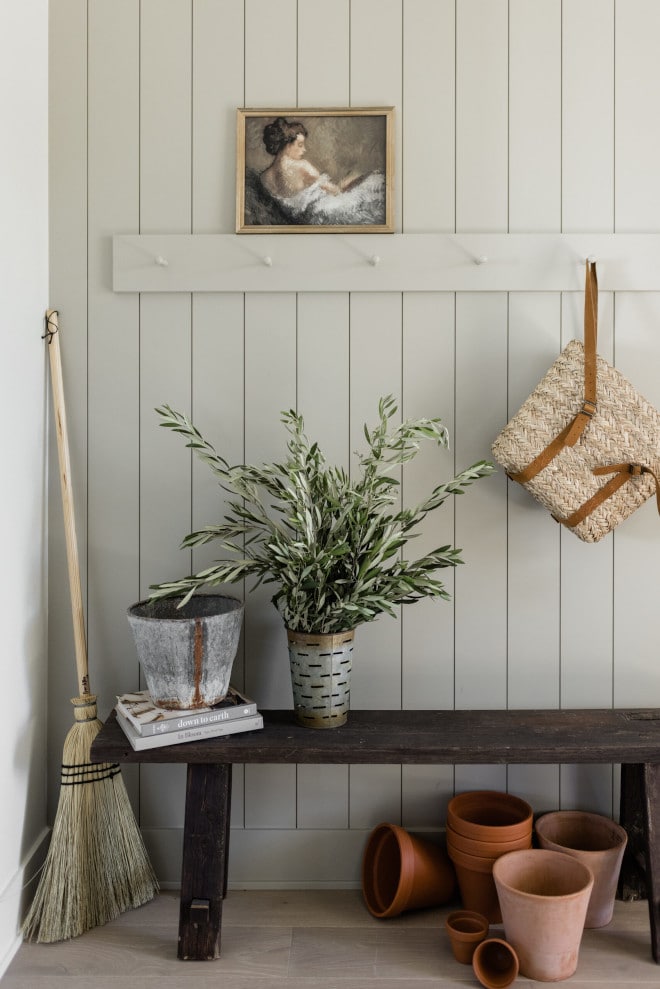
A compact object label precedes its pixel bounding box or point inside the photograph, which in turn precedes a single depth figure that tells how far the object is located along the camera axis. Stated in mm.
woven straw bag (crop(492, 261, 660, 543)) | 1596
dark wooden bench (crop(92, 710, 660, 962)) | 1433
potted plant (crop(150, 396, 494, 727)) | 1467
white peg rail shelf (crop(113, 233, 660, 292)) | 1679
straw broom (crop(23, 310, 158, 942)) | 1546
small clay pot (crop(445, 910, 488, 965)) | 1445
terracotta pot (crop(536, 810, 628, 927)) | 1536
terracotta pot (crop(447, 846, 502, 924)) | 1557
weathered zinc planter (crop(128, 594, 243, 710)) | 1436
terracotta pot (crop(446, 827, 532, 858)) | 1546
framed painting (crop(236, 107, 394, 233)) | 1676
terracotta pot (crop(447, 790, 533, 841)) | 1643
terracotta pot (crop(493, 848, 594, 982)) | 1366
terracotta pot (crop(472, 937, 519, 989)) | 1377
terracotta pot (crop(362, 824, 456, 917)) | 1566
